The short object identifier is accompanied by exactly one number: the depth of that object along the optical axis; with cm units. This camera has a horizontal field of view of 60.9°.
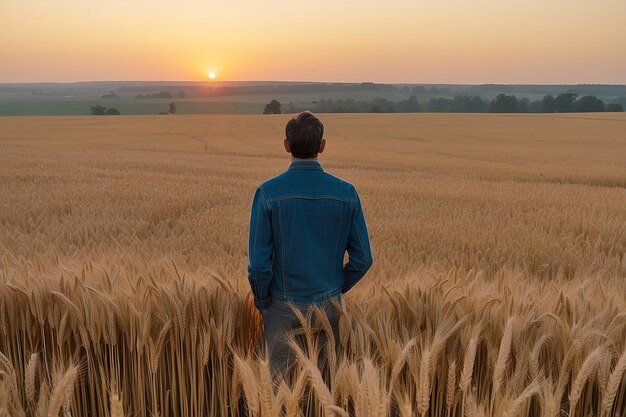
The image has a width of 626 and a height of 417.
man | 219
